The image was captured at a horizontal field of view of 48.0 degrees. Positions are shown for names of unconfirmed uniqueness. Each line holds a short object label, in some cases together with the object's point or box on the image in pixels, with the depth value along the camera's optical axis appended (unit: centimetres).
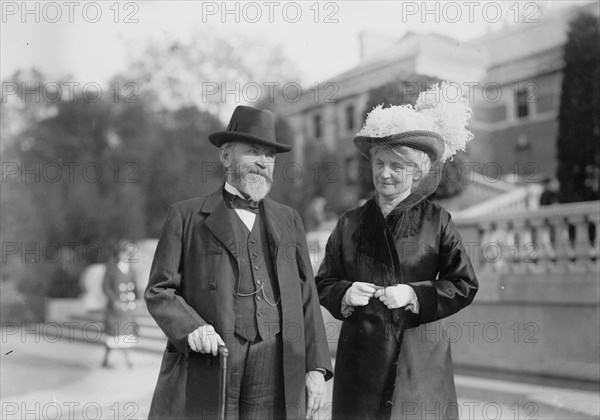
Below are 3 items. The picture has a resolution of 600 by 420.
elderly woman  312
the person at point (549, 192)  584
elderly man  290
